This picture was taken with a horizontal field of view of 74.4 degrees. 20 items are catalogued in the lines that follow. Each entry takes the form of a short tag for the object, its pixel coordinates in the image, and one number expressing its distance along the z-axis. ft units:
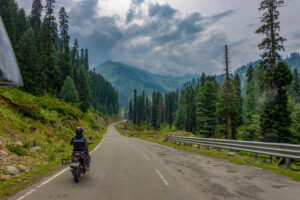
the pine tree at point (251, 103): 145.57
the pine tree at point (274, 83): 66.74
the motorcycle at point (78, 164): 22.26
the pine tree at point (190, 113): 209.05
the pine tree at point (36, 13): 207.78
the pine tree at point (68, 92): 145.79
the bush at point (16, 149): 32.65
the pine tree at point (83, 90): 195.97
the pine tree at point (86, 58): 327.43
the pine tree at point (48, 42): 122.21
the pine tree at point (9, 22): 146.72
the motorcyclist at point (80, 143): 25.04
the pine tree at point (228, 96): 80.92
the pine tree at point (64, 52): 160.35
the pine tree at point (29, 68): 116.88
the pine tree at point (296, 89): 192.63
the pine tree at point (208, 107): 121.39
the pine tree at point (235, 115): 85.91
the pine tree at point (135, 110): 381.11
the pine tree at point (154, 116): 306.55
